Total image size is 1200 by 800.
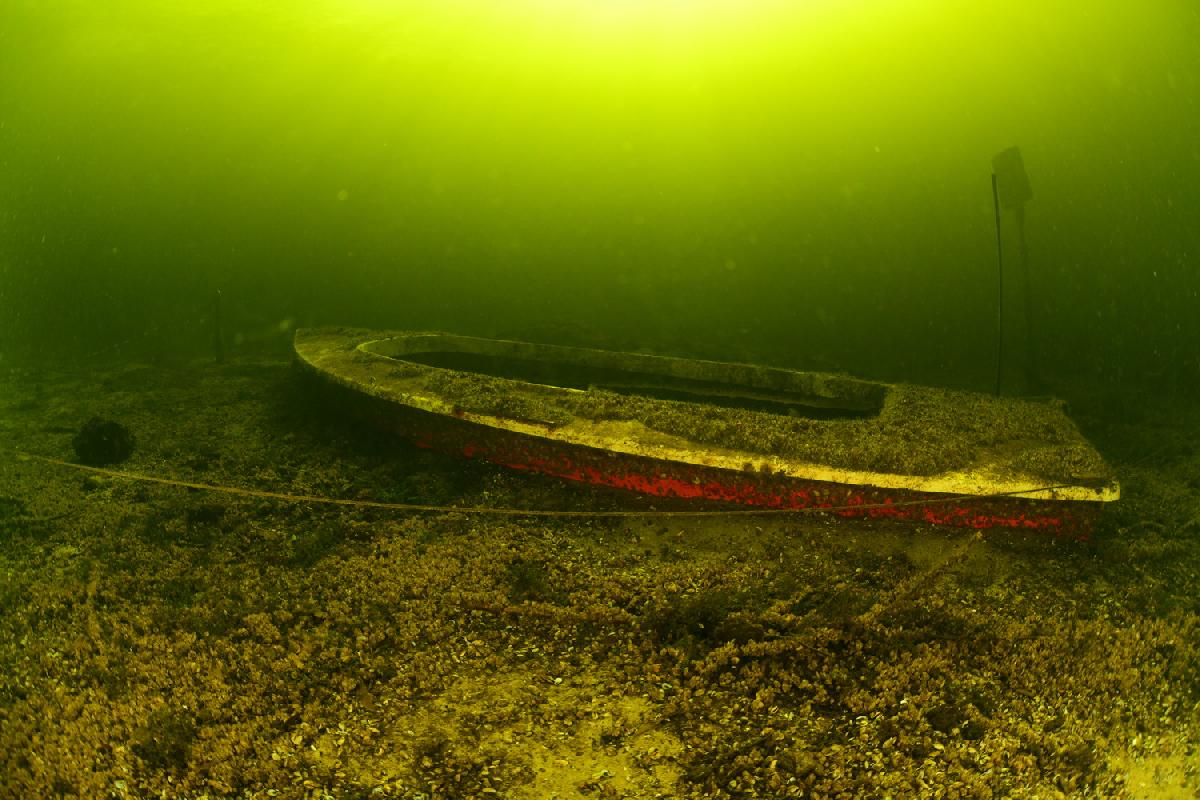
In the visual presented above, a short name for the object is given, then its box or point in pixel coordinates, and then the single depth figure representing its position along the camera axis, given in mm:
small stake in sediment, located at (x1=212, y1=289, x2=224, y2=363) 15164
